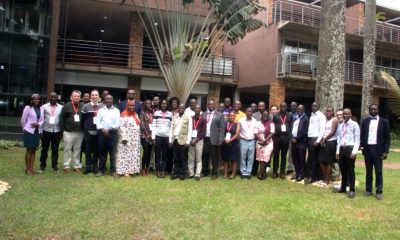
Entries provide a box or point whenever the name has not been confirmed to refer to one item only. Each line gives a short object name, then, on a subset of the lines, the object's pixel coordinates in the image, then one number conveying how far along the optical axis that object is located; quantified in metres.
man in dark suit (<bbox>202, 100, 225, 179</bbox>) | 9.30
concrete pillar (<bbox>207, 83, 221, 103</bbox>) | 19.94
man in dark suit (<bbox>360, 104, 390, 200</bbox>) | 8.00
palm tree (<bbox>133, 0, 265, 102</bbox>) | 13.80
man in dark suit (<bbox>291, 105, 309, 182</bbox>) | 9.46
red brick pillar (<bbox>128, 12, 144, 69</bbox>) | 18.49
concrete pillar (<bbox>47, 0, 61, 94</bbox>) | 15.32
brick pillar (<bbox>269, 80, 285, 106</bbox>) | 20.64
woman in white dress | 9.10
